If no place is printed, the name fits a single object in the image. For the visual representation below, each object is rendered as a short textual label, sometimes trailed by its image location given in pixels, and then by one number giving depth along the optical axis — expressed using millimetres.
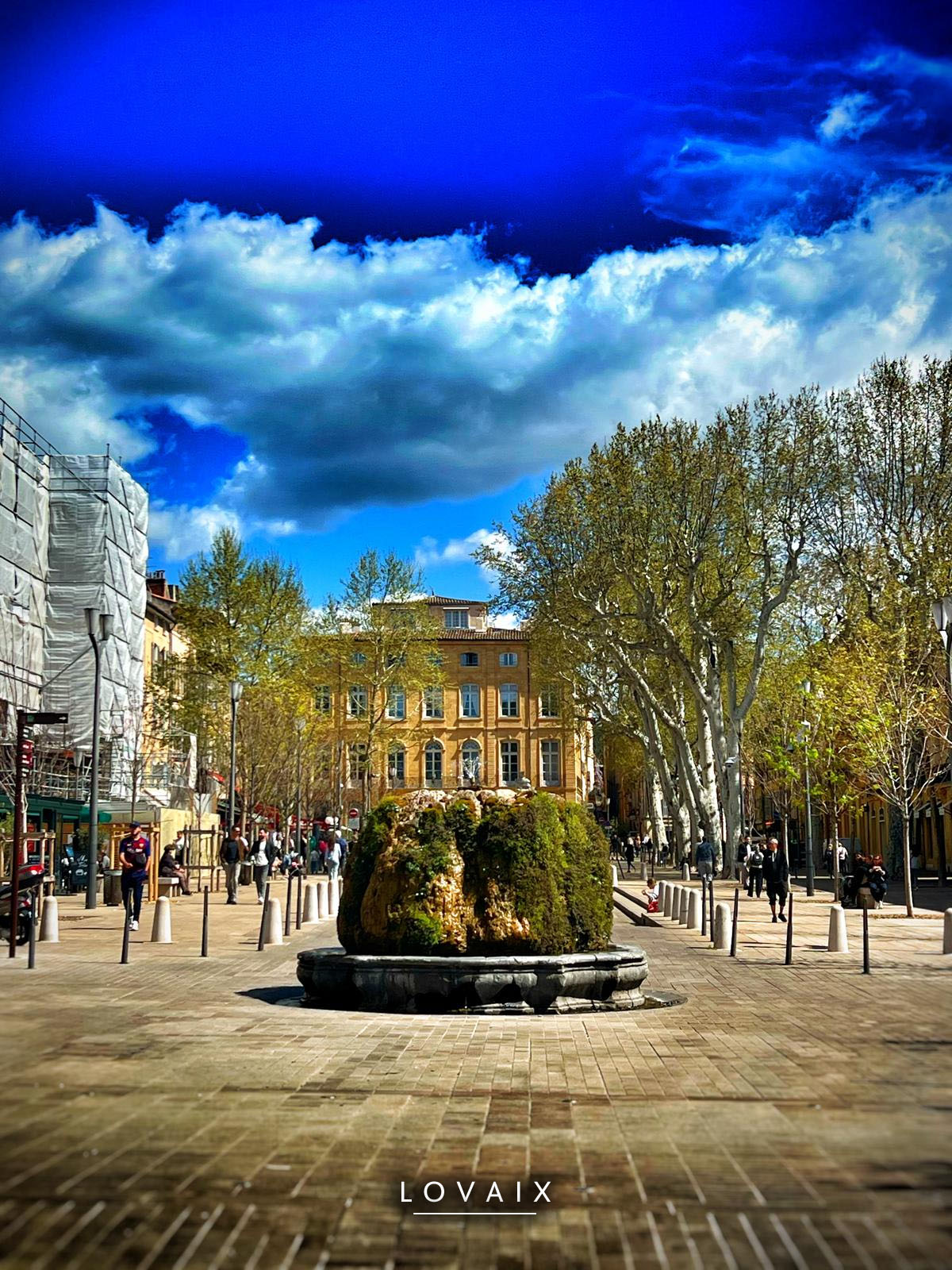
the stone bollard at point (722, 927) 20312
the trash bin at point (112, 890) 30766
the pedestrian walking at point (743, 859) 40156
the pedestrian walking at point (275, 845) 44594
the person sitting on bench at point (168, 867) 35438
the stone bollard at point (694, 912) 24703
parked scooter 19219
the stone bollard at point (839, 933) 19062
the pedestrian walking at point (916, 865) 44981
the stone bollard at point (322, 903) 27844
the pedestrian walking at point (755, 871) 32281
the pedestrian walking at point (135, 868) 21734
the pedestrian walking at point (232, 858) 34406
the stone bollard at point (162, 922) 20578
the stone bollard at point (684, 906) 26266
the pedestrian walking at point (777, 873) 25812
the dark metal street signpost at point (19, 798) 16641
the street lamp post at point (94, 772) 28047
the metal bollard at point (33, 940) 15469
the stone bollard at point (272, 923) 20469
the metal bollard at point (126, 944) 16812
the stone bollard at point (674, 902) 27206
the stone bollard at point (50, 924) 20031
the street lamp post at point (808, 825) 35125
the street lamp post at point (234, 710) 35750
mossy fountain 12539
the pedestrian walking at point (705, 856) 32500
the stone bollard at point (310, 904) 26406
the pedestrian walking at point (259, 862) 37906
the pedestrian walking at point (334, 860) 41366
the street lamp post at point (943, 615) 21250
